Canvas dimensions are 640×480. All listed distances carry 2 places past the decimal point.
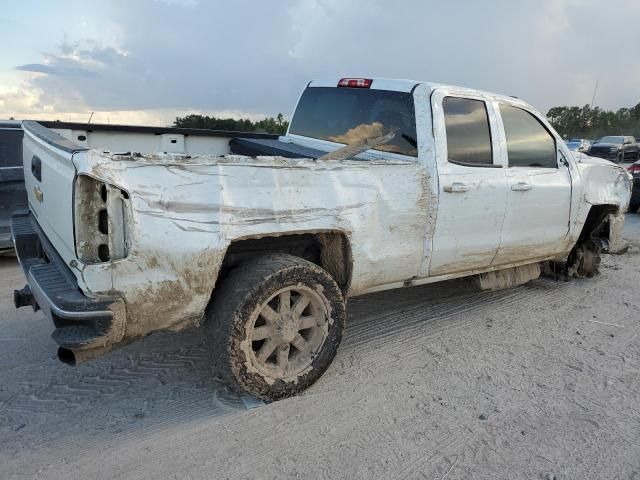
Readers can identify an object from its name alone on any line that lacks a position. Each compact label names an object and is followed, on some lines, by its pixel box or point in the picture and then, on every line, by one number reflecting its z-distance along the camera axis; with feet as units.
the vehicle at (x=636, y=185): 36.94
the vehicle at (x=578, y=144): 84.58
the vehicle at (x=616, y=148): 71.74
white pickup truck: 8.76
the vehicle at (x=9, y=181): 19.51
